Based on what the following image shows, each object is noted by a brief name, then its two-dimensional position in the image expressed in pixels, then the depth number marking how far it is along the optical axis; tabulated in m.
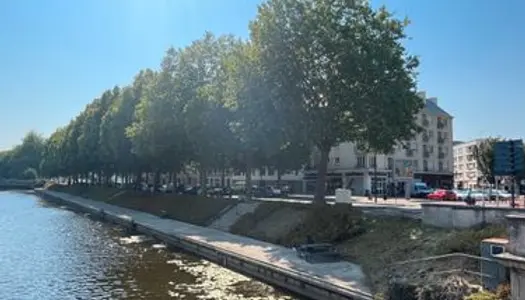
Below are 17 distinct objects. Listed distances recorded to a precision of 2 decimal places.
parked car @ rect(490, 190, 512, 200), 49.66
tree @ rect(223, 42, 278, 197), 33.16
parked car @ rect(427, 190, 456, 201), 54.42
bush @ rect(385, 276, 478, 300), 14.38
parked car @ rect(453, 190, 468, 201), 53.18
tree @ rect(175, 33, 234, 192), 43.97
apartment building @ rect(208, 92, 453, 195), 78.94
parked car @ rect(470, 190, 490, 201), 48.61
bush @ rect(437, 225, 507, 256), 17.61
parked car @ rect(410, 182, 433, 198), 67.68
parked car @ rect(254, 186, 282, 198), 65.44
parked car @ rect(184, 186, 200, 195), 60.55
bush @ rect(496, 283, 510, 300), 12.92
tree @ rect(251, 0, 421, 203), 32.28
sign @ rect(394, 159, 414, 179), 80.60
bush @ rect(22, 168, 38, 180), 162.62
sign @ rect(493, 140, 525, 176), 19.25
